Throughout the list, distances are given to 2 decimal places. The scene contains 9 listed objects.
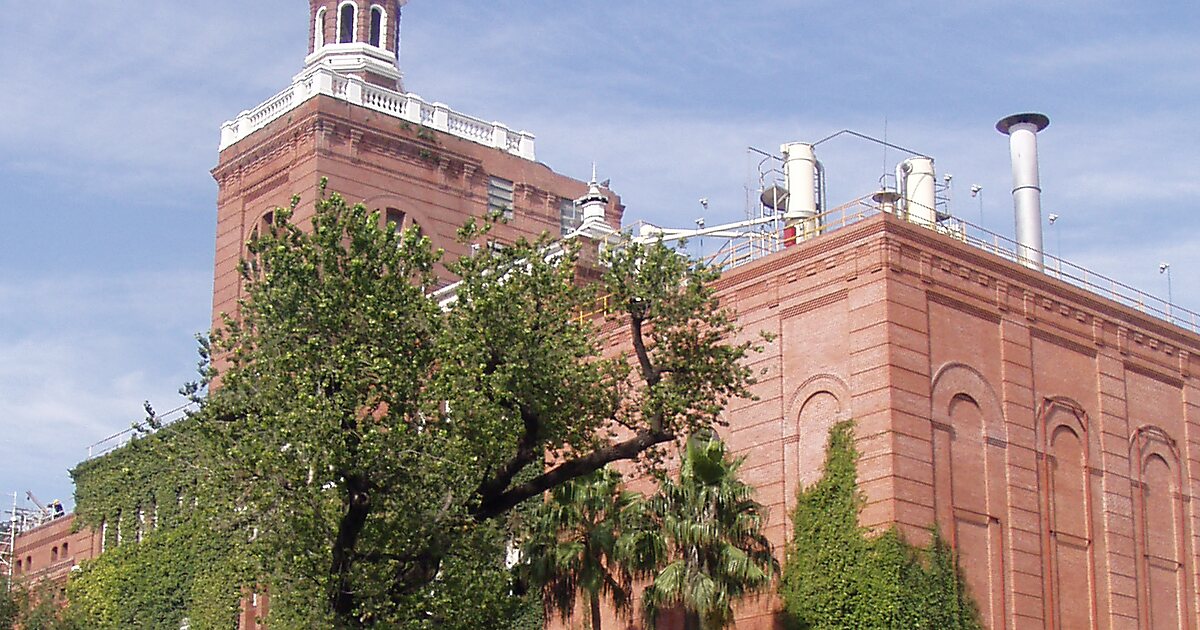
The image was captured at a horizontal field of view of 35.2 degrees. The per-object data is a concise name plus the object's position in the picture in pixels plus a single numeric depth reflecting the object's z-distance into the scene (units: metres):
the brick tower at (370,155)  61.56
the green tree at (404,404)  34.25
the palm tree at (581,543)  39.41
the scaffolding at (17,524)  76.62
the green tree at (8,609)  63.50
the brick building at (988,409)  42.62
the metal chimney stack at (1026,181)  50.91
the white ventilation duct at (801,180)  50.12
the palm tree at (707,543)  37.69
